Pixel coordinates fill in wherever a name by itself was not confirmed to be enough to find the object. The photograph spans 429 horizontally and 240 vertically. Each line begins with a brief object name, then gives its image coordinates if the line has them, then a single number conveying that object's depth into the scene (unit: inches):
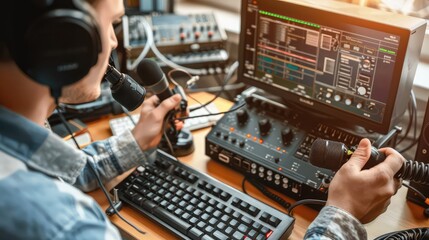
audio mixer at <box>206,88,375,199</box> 47.1
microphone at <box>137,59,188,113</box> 50.5
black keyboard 42.3
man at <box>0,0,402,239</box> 27.3
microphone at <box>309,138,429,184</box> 39.3
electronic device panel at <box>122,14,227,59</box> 67.8
